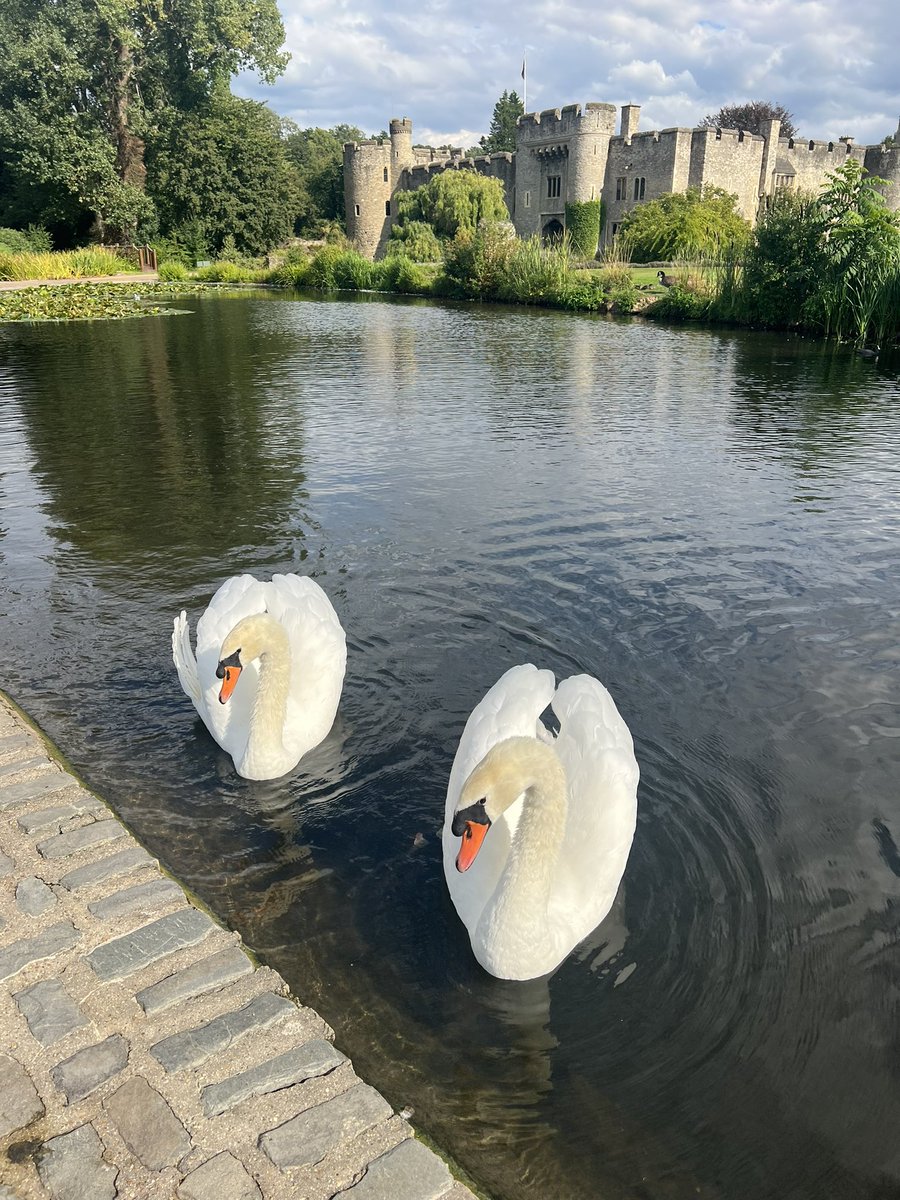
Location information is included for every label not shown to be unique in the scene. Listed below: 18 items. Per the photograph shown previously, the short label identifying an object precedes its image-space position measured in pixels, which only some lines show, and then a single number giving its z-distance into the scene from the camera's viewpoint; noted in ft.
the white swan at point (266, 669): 13.67
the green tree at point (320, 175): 215.10
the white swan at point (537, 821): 9.55
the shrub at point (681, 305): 87.61
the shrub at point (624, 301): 94.27
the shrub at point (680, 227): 122.01
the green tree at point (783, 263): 76.48
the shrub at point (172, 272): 139.77
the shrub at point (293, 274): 148.56
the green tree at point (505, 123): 283.18
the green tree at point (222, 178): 156.15
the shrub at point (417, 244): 151.53
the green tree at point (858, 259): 67.26
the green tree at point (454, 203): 161.17
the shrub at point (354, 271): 140.46
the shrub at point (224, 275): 147.43
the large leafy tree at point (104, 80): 139.64
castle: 154.40
